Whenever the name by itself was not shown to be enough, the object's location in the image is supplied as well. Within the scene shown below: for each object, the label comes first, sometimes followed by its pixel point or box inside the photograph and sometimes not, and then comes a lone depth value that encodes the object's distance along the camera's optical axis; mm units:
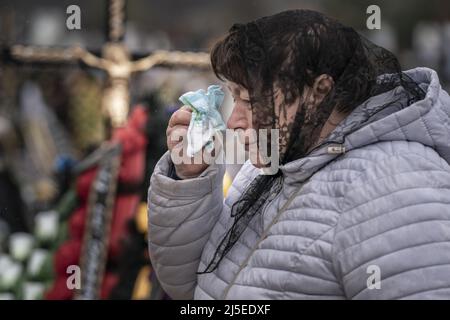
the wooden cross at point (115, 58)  5609
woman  2092
